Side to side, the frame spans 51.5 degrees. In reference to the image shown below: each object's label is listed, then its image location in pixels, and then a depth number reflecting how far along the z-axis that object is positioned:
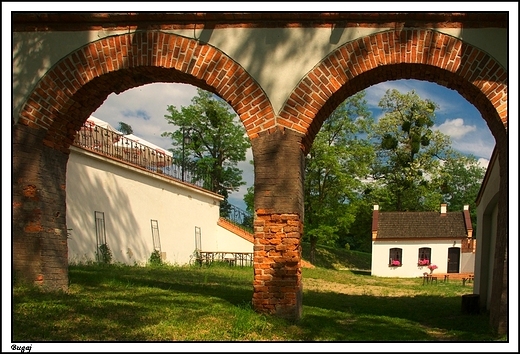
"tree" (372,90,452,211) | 36.97
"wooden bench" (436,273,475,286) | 25.68
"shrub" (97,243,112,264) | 16.10
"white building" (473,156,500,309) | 10.45
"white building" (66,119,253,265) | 15.55
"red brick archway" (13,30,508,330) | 8.00
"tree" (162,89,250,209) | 35.00
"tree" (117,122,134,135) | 34.30
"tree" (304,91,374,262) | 29.88
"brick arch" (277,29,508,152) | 7.88
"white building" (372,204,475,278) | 31.56
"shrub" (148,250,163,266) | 19.35
